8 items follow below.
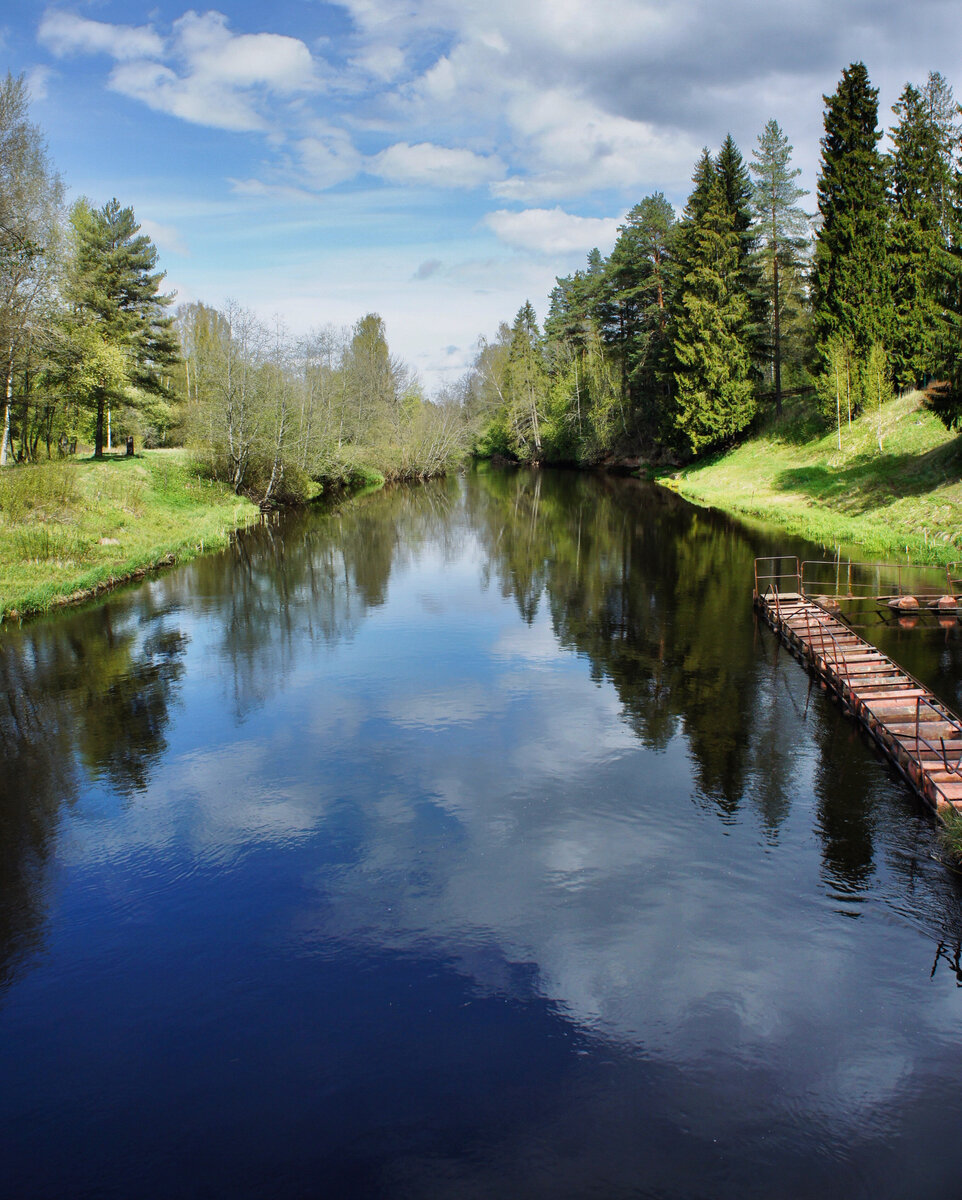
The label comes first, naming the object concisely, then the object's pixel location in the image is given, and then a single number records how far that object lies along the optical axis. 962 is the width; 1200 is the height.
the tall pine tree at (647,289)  54.72
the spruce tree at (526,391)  76.69
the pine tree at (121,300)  38.78
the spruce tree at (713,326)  47.06
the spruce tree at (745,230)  48.16
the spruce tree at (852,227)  39.97
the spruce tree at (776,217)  48.50
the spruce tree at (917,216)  38.25
